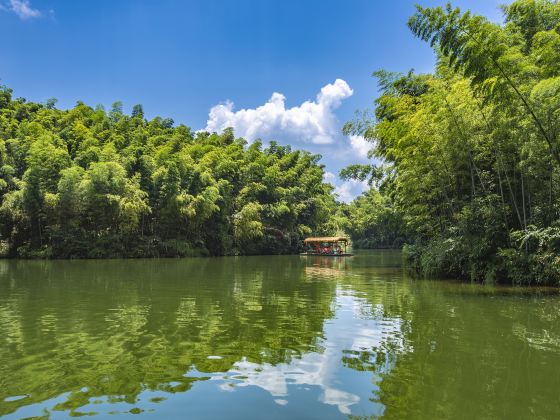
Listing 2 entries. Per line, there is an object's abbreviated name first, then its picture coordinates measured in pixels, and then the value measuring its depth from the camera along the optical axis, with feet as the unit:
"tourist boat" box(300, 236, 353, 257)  142.31
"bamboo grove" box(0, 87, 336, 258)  118.42
